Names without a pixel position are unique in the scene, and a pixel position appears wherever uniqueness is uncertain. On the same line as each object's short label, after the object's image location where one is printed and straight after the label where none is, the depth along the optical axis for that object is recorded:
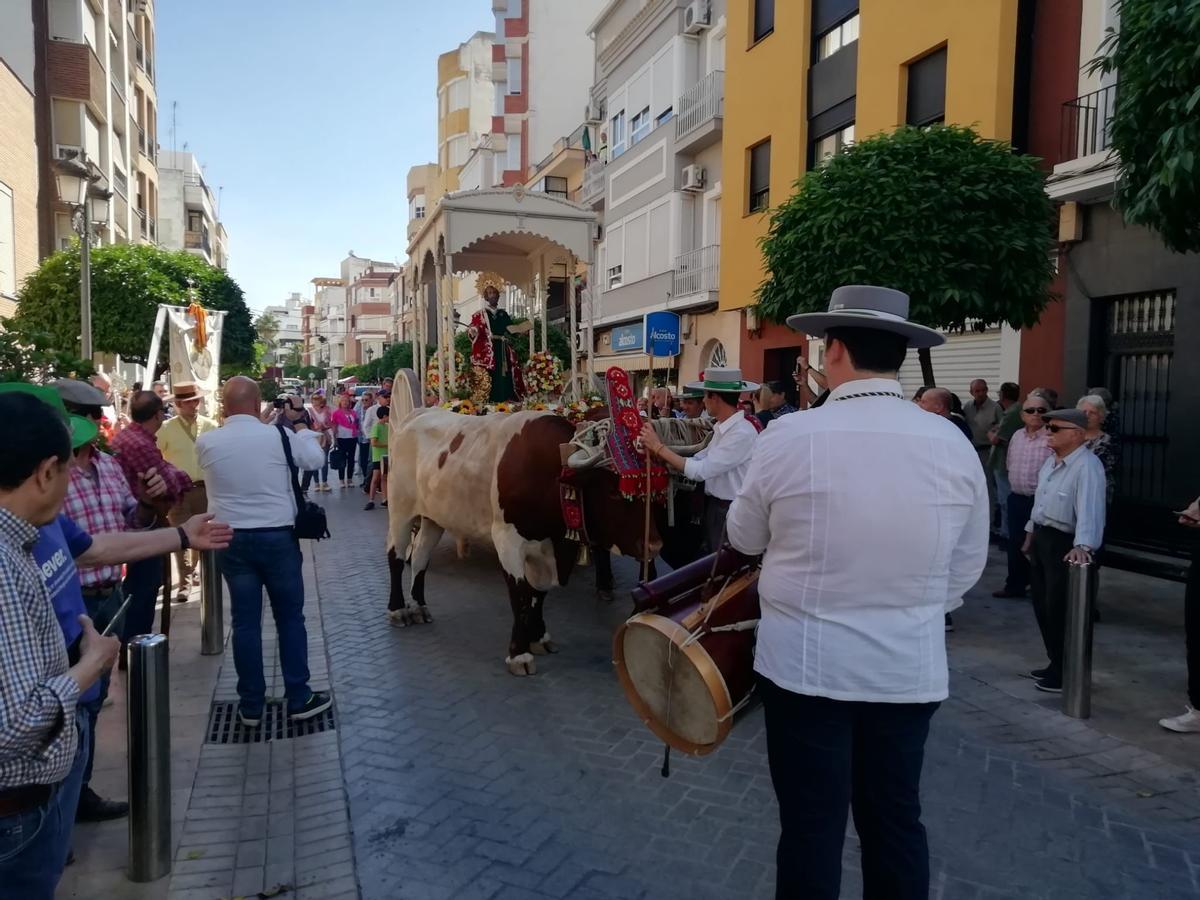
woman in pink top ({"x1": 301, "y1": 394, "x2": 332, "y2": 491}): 16.25
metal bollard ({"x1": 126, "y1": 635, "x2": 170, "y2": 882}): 3.34
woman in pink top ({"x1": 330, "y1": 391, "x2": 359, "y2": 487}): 17.19
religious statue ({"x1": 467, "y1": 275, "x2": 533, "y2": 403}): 9.41
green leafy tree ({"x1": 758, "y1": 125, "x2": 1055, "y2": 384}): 8.72
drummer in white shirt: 2.31
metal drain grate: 4.86
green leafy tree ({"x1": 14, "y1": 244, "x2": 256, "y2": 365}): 17.55
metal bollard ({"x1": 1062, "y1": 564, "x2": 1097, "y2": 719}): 5.04
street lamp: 11.31
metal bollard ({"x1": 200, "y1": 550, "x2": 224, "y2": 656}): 6.28
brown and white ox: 5.49
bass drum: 2.75
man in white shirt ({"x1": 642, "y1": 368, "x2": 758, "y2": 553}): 5.17
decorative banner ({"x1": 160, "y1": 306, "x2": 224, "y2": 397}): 10.71
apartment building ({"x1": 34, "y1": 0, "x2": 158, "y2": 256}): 24.22
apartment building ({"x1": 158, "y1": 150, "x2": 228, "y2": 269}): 50.03
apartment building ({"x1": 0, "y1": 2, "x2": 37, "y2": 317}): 19.41
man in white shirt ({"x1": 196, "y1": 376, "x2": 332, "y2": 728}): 4.77
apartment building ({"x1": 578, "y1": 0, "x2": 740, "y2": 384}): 20.89
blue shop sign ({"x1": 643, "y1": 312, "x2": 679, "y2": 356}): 10.88
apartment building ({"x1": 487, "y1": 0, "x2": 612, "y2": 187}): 35.84
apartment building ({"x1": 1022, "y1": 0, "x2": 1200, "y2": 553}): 9.75
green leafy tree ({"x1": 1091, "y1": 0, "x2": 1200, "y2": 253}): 5.45
